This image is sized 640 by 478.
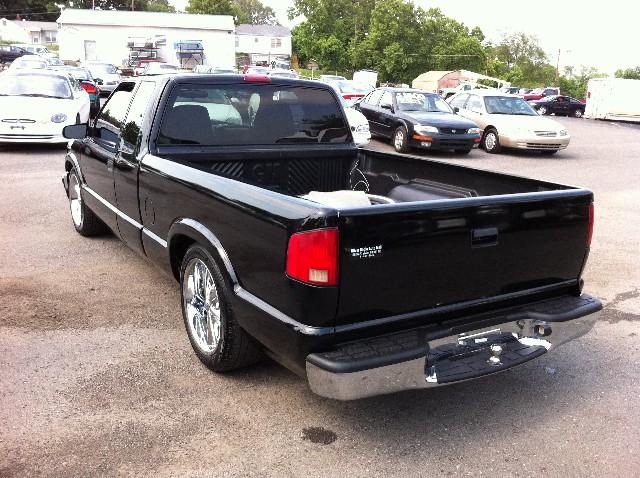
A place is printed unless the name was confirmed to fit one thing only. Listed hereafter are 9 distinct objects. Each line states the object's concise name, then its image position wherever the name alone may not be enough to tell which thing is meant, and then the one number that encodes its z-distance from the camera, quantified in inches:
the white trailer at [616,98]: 1239.5
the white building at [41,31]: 3369.1
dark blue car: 573.6
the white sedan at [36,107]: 469.4
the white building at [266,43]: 3198.8
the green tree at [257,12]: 5042.8
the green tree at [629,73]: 3196.4
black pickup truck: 107.7
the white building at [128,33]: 2020.2
